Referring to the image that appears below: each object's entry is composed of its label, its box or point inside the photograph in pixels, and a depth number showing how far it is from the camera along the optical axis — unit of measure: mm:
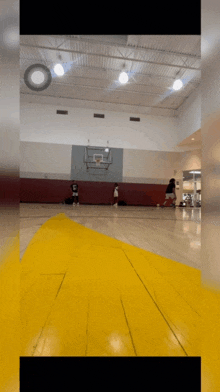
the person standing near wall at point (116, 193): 10141
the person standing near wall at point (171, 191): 8523
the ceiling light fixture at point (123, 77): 7734
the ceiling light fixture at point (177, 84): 8175
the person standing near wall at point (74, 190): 9609
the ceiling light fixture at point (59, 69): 7429
